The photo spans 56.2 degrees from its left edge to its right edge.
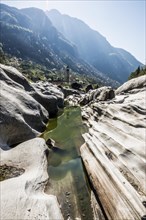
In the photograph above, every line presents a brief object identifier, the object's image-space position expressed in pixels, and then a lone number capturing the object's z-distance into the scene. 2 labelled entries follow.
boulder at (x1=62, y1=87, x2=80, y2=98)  55.65
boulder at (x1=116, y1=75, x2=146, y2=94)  25.25
